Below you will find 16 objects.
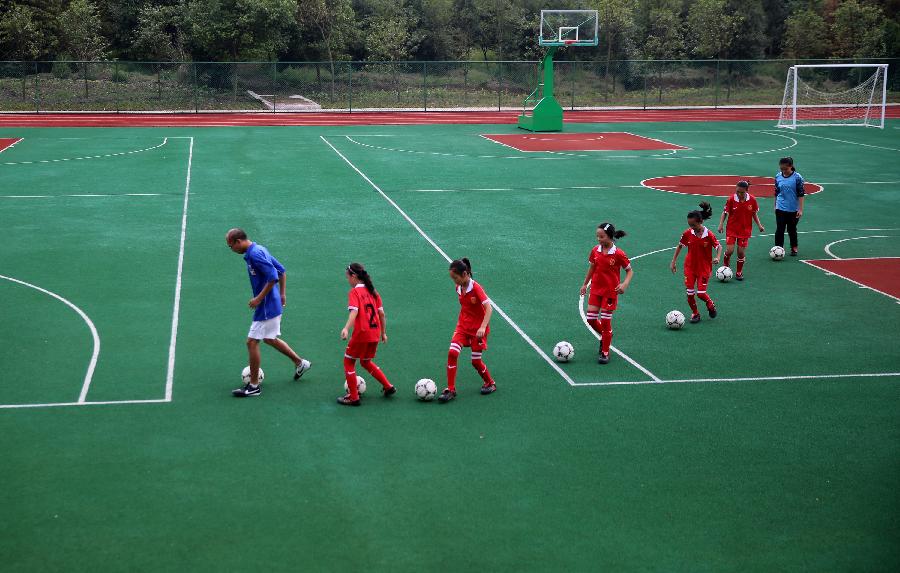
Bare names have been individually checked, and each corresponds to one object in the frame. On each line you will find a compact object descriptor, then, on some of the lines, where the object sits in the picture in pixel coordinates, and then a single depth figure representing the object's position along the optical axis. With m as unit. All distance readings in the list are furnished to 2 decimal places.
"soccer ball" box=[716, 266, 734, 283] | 17.88
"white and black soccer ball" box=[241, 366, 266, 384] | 12.10
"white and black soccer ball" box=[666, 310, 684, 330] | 14.87
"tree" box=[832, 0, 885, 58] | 64.62
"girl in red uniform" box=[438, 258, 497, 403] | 11.58
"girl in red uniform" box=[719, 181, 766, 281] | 17.67
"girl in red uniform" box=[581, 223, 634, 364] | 13.21
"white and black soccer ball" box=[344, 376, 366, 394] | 11.95
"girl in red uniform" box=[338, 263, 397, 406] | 11.35
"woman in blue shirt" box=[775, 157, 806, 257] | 19.34
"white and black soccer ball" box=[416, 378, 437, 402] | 11.79
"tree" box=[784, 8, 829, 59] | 67.56
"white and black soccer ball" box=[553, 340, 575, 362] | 13.35
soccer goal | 51.34
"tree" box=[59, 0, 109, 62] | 59.53
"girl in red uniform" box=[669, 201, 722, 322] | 14.94
